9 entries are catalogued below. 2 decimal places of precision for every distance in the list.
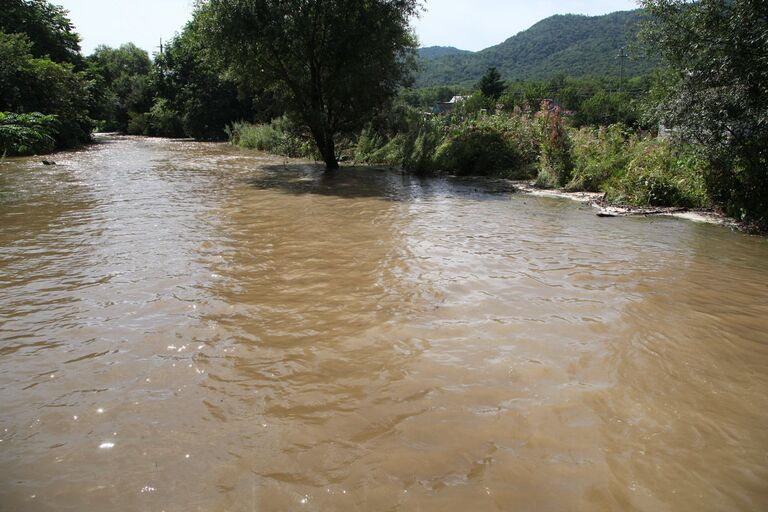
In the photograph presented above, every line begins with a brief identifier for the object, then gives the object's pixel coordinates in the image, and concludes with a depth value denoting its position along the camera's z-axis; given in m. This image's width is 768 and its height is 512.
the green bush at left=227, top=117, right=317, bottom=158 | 24.38
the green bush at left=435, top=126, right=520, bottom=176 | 17.80
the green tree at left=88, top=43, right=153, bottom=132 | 54.97
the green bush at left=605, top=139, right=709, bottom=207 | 10.98
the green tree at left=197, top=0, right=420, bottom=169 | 16.19
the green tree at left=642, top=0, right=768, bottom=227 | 8.66
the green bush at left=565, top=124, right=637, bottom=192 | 13.21
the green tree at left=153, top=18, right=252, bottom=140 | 41.28
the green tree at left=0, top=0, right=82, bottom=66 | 32.16
